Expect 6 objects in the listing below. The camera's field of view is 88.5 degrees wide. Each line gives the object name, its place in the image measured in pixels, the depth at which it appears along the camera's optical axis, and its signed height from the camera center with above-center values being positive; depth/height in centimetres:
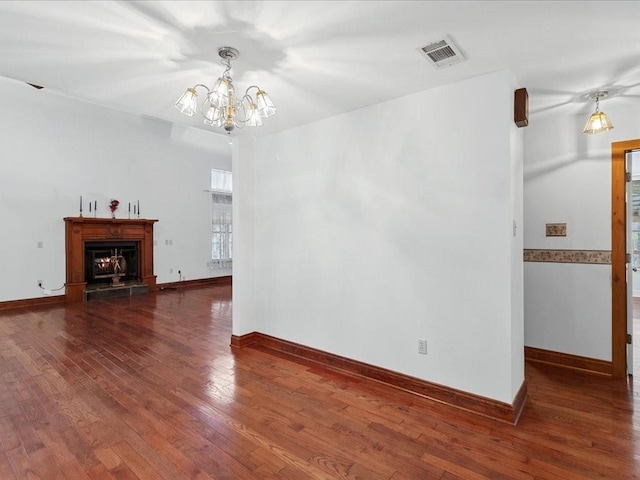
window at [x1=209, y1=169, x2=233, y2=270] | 896 +53
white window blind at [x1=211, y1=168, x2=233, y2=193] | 900 +164
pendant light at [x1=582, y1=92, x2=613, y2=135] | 269 +95
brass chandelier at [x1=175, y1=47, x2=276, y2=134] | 207 +88
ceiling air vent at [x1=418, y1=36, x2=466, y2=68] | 199 +118
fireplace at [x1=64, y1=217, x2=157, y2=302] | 641 -33
